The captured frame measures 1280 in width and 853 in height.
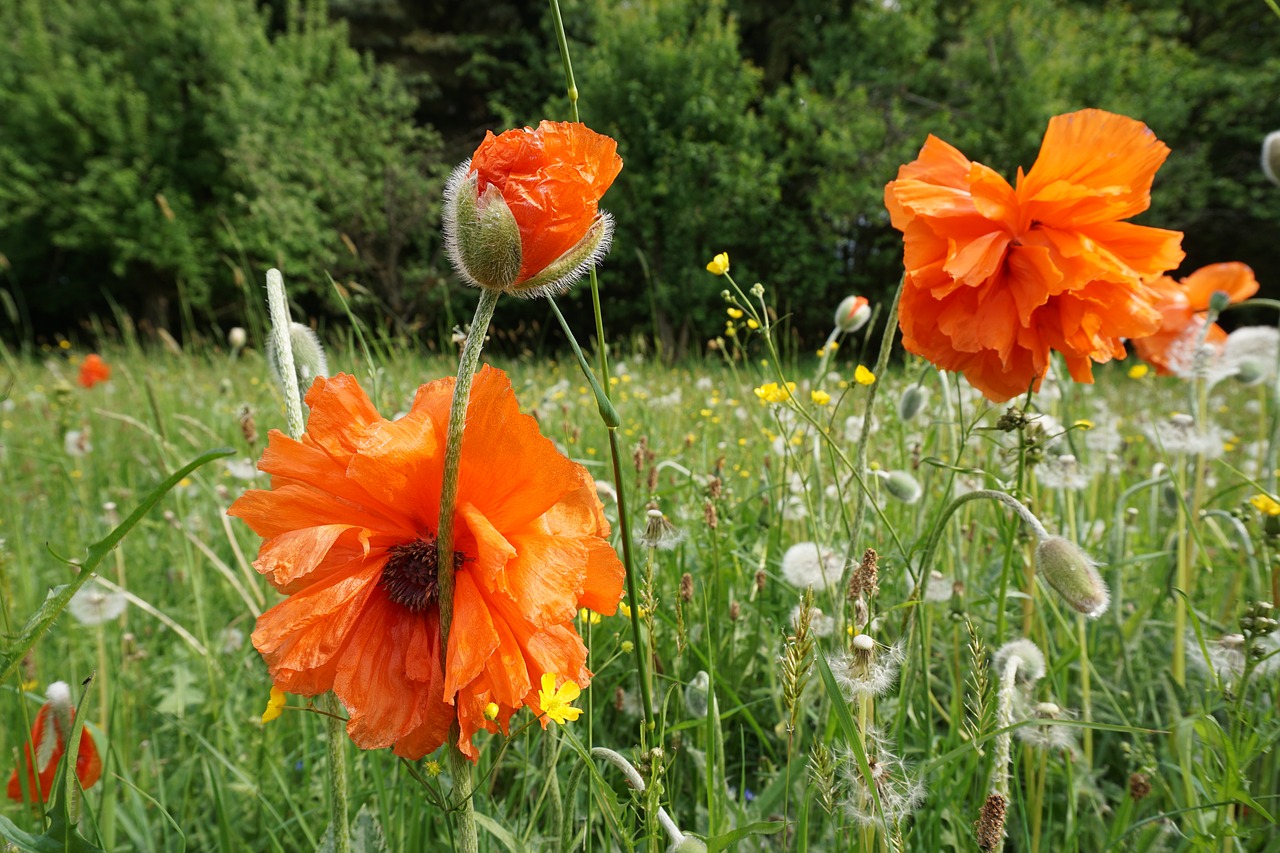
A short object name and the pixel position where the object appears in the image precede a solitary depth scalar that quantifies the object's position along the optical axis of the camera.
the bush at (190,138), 7.98
